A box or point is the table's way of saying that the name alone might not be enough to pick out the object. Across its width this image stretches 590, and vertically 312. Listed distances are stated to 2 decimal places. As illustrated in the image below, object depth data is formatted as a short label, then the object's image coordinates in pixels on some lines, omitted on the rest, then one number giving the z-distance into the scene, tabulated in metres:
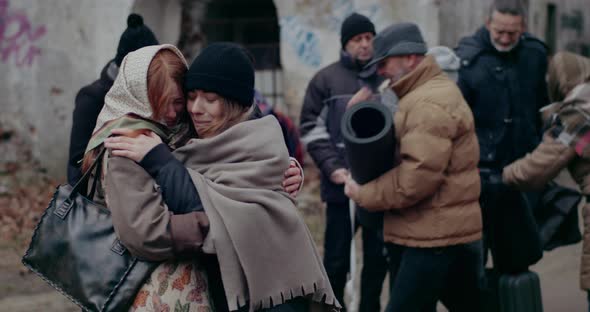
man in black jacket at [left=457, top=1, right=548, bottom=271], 5.23
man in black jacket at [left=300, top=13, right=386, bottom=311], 5.51
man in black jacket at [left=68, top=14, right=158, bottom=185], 3.88
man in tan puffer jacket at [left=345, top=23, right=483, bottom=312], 4.11
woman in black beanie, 2.49
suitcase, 4.86
